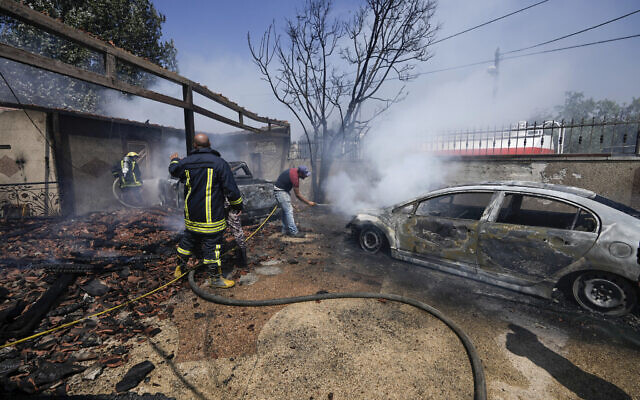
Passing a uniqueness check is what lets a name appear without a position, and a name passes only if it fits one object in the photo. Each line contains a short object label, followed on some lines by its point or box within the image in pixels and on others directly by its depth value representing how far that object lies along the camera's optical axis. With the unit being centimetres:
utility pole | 2623
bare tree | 991
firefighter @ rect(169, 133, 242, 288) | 364
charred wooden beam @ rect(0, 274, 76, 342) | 273
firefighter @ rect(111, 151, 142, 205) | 973
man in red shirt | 625
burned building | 884
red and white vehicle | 773
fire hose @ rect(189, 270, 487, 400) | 294
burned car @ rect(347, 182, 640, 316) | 292
